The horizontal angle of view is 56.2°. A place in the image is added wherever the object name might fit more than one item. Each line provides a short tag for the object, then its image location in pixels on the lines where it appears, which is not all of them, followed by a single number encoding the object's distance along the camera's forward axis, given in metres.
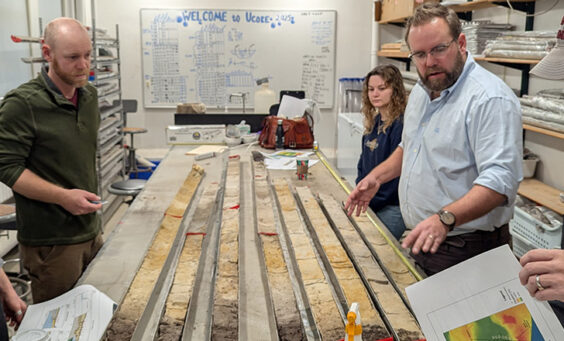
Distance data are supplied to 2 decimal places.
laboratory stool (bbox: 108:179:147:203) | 3.85
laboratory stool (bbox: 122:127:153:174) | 5.80
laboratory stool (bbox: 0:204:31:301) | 2.96
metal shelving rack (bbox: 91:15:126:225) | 4.45
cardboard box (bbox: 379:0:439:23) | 5.36
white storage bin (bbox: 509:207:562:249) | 2.89
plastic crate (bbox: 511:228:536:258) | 3.13
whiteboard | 6.76
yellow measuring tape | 1.68
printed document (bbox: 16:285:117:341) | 1.34
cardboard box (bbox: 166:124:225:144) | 4.00
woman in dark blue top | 2.76
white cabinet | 5.69
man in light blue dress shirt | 1.65
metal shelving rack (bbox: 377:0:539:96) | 3.36
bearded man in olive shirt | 2.04
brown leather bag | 3.87
